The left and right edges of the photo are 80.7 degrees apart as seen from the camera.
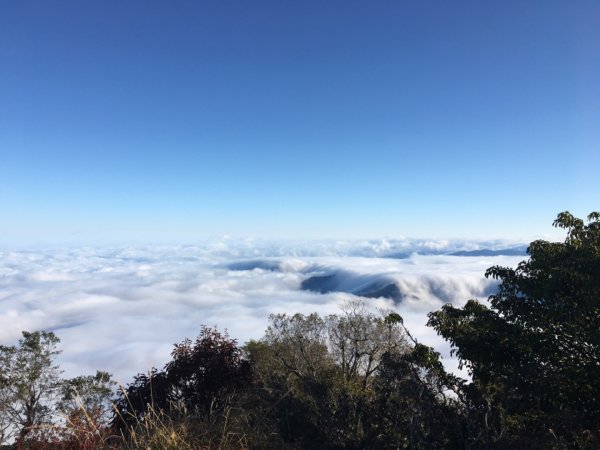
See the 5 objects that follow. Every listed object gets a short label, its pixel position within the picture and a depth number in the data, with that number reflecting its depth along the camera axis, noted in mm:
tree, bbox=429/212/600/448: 8886
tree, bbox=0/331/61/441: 27594
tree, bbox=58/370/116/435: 26909
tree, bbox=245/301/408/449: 10852
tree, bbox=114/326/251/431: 12414
